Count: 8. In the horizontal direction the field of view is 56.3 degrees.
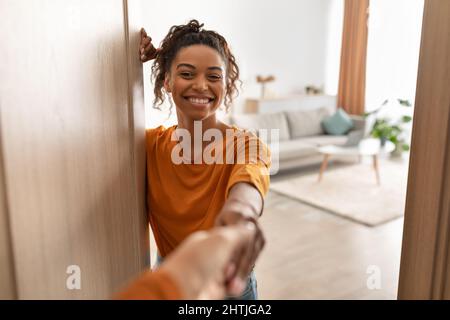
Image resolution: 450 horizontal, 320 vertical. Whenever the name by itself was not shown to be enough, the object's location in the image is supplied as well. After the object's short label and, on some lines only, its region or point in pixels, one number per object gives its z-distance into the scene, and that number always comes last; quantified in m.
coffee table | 4.48
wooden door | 0.69
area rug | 3.66
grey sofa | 4.80
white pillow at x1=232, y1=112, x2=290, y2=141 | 4.79
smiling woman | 0.96
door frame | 0.77
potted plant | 5.03
